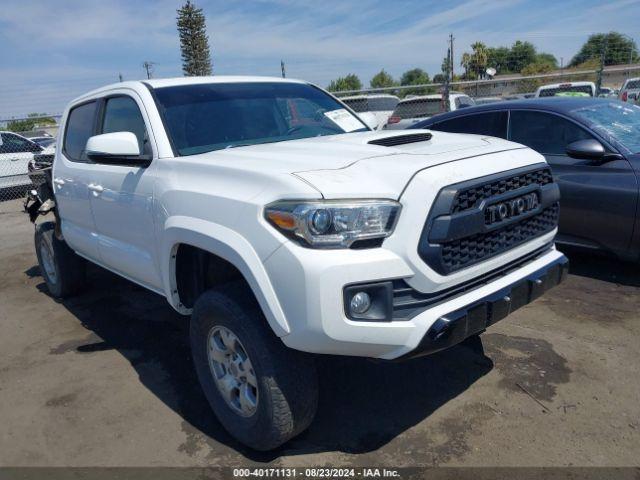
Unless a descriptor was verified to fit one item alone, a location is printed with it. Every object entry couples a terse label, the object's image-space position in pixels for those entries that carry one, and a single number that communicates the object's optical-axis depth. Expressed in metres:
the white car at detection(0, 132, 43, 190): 12.84
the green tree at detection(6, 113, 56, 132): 34.33
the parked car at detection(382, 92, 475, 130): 14.29
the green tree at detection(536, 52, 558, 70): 83.71
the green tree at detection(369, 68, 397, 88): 75.57
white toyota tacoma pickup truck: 2.26
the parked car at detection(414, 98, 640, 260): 4.51
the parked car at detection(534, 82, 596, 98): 15.16
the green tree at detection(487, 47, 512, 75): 77.69
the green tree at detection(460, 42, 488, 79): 75.52
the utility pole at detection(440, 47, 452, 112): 12.21
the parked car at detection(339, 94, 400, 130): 16.62
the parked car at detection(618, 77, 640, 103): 15.67
